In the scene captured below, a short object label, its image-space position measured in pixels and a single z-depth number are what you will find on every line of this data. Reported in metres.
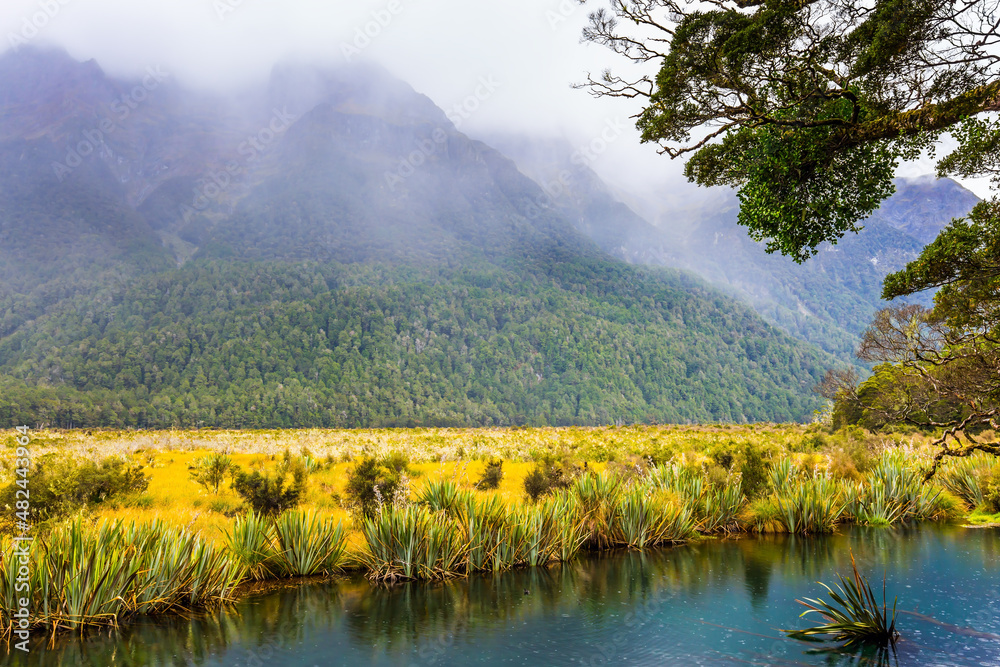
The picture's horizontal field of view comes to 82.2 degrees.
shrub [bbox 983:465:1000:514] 14.96
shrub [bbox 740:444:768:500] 15.42
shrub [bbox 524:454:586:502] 15.29
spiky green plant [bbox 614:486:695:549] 12.39
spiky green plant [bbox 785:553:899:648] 7.12
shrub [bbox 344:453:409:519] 13.10
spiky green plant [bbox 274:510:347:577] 10.26
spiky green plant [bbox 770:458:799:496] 14.62
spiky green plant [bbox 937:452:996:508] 15.77
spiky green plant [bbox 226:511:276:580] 9.86
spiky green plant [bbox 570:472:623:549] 12.34
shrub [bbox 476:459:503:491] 17.61
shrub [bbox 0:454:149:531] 11.65
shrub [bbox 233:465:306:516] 13.49
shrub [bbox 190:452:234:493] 17.05
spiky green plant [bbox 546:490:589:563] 11.48
